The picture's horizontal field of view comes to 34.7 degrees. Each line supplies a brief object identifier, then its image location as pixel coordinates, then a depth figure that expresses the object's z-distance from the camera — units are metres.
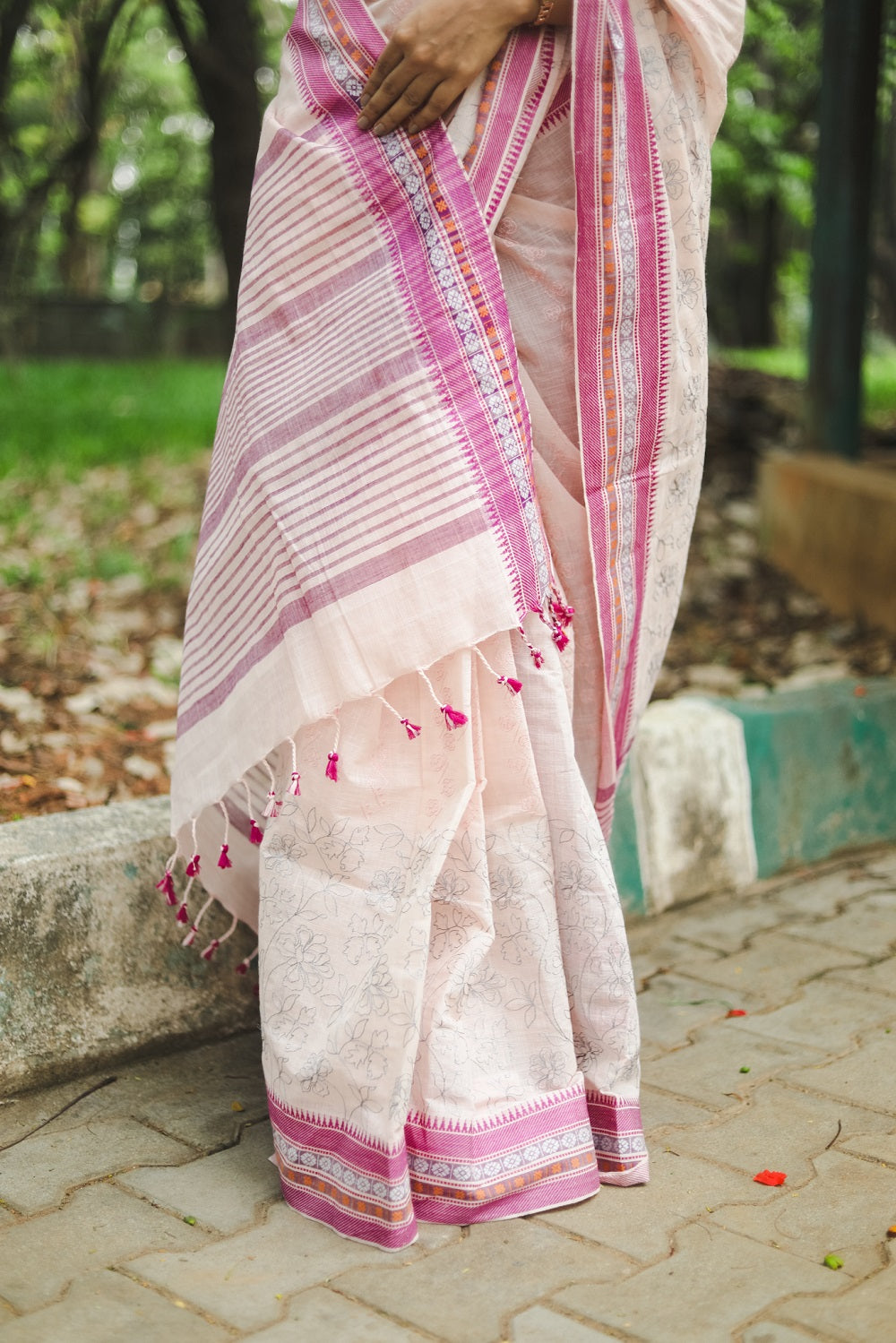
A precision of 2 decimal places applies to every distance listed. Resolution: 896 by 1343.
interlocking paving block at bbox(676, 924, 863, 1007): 2.81
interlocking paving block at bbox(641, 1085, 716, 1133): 2.25
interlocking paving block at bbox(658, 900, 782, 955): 3.08
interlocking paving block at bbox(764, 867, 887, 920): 3.24
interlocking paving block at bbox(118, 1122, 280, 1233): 1.97
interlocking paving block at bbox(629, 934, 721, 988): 2.93
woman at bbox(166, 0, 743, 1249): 1.93
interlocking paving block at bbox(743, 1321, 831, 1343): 1.66
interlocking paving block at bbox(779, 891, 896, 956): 3.01
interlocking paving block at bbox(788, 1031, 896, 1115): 2.31
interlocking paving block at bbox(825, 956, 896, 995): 2.77
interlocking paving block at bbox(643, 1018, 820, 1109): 2.36
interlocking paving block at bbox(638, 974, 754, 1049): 2.60
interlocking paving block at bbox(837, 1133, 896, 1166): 2.11
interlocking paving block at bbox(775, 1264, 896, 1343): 1.67
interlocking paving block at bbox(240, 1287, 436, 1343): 1.67
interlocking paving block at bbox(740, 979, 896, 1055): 2.55
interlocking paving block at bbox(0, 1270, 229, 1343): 1.67
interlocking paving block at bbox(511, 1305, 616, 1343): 1.67
